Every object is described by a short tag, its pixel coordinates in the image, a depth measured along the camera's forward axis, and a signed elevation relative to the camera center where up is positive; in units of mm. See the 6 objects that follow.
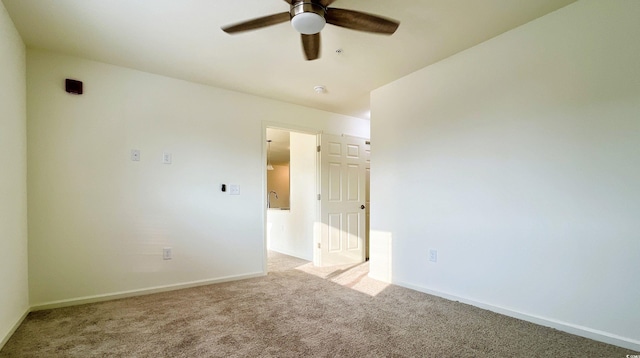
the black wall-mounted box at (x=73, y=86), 2645 +841
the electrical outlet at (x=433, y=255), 2875 -815
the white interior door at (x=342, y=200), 4227 -380
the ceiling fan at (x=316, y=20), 1688 +964
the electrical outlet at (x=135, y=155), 2932 +216
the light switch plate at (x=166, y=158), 3095 +194
